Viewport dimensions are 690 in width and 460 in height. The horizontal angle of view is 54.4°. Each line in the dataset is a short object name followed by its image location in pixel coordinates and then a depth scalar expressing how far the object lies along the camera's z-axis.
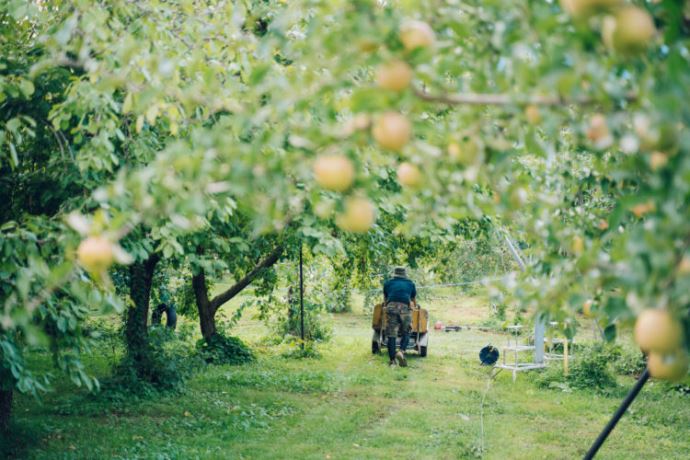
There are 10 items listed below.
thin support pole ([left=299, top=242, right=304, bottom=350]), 10.31
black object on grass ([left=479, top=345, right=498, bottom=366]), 10.68
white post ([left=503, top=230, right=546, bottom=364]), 10.22
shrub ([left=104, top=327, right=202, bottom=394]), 7.99
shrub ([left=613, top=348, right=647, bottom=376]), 10.79
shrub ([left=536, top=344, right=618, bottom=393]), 9.29
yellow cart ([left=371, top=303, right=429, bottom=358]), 11.82
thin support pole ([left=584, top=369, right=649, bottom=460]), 2.75
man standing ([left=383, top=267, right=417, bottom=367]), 10.72
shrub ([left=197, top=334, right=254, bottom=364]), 10.84
